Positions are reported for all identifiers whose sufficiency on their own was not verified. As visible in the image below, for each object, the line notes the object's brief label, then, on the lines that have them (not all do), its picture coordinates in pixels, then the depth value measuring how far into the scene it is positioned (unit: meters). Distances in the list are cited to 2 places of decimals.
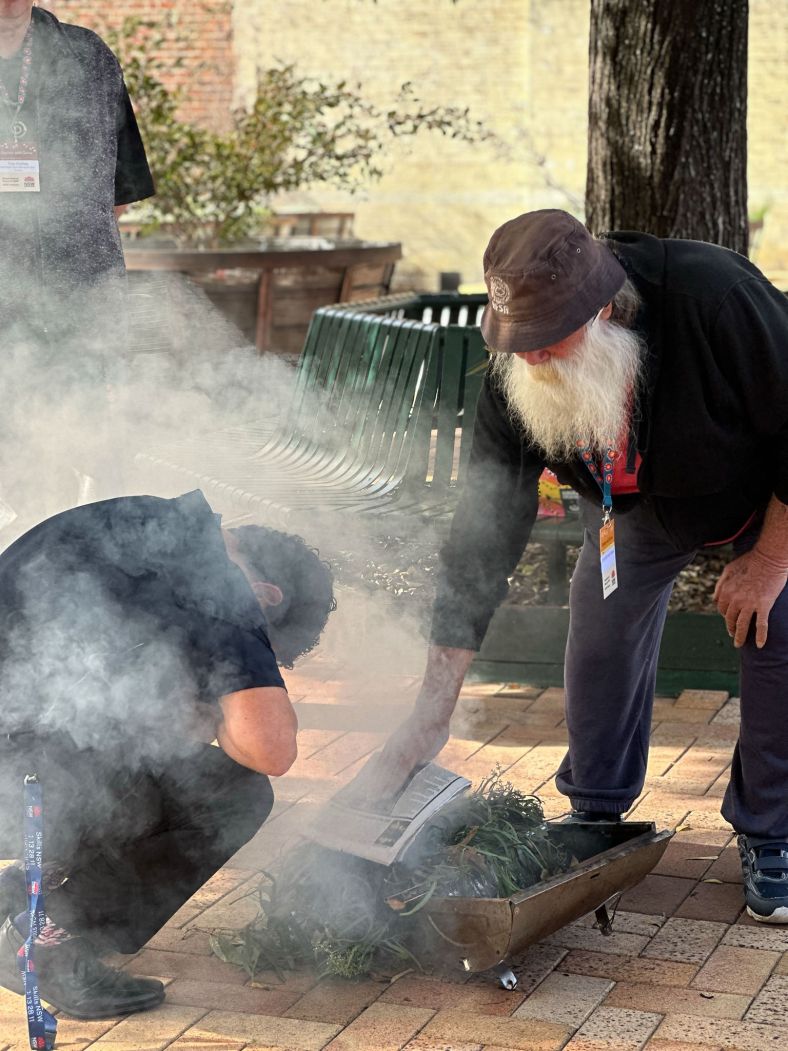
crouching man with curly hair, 2.45
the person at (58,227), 3.83
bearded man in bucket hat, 2.53
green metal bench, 4.49
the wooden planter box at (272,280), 7.21
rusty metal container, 2.45
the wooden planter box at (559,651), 4.27
